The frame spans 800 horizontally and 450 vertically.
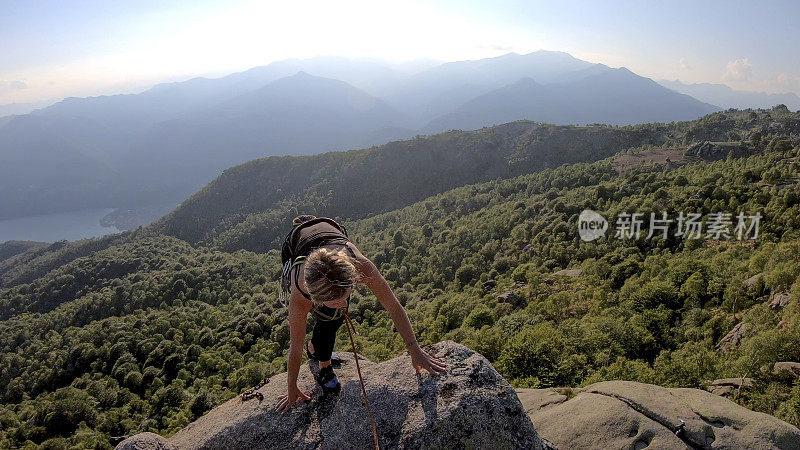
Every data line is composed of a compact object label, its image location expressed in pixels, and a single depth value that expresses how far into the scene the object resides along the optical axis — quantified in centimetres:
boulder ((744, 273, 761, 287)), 1576
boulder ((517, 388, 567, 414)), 693
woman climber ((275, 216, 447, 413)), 364
